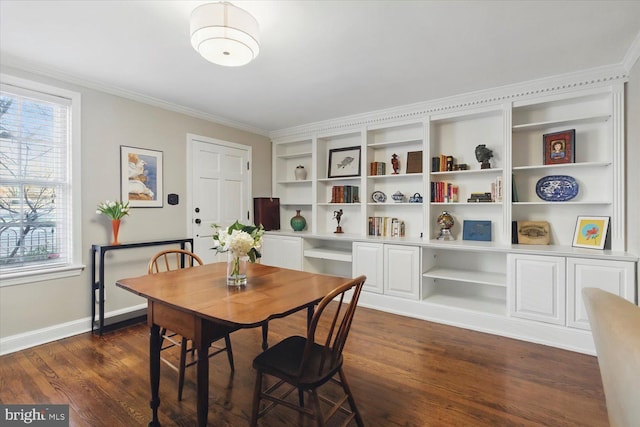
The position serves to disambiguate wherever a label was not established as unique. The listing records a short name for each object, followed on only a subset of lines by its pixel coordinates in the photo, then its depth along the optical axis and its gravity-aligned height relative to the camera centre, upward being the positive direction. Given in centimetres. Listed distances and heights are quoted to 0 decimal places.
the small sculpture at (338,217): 442 -9
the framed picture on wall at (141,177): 328 +37
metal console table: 290 -63
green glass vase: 475 -18
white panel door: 398 +32
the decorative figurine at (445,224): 359 -15
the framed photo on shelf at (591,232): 279 -19
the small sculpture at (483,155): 337 +62
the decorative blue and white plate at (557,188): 304 +24
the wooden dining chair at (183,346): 180 -96
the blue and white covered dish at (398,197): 396 +18
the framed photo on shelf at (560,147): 298 +64
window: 261 +26
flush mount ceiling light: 172 +102
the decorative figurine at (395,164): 401 +61
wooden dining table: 138 -44
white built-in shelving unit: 272 +3
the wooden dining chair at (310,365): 138 -75
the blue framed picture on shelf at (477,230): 342 -21
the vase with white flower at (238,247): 177 -21
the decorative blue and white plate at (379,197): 416 +19
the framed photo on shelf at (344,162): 437 +71
